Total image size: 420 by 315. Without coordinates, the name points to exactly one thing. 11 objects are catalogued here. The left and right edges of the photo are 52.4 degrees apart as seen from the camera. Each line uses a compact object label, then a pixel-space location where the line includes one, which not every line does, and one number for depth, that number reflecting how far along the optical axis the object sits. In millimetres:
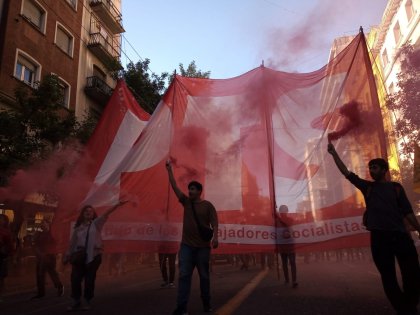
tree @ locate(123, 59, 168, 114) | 22875
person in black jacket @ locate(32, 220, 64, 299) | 8578
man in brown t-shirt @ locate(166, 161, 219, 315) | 5180
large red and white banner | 5805
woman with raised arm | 6094
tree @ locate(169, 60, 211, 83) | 28006
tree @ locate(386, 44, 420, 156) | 13955
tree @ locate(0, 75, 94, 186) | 10961
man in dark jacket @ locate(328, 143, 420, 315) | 4266
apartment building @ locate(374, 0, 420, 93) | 26344
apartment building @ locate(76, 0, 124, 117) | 23194
